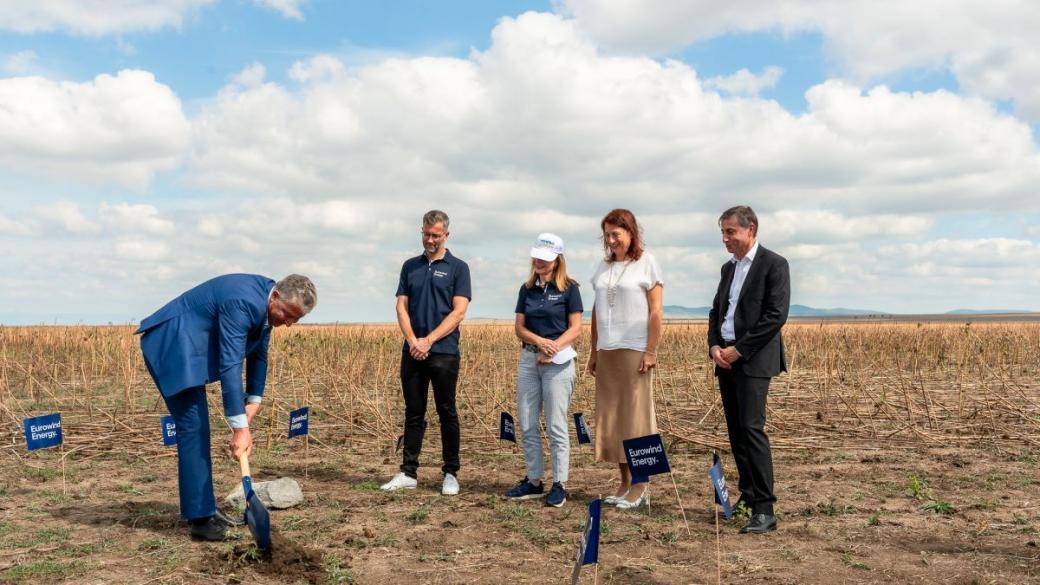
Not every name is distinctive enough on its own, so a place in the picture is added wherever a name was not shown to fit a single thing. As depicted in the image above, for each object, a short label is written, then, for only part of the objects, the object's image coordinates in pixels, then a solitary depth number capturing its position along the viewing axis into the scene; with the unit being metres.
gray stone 4.60
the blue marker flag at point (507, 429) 5.57
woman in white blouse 4.45
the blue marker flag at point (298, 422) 5.55
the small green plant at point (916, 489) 5.00
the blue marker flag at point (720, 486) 3.74
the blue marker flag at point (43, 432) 5.06
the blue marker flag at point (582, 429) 5.13
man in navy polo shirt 4.99
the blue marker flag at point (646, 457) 3.90
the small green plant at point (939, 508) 4.64
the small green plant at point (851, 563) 3.64
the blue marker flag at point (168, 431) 5.08
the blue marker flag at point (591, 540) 2.56
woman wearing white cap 4.69
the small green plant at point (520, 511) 4.59
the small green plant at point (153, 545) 3.95
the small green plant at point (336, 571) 3.46
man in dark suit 4.16
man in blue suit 3.75
